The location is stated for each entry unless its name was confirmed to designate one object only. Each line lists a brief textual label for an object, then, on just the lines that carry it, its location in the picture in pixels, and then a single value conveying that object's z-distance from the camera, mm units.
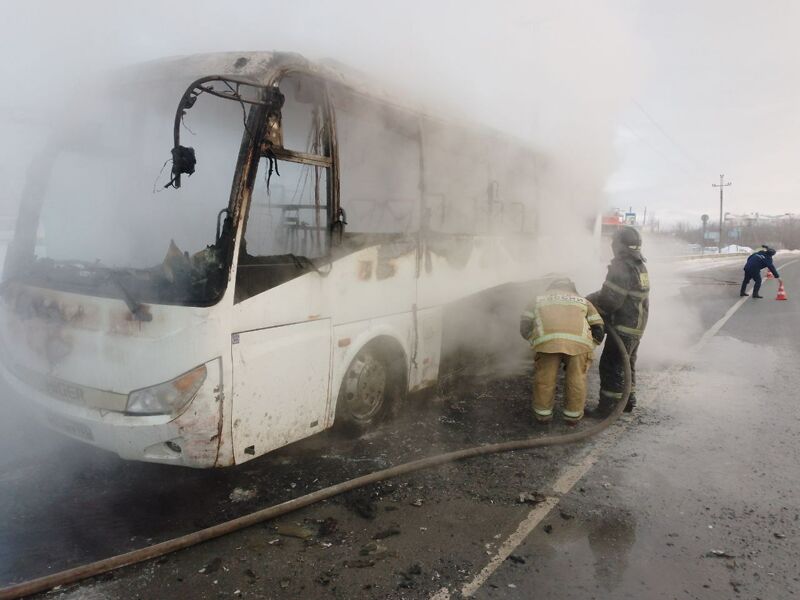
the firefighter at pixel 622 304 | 5191
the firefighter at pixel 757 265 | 14734
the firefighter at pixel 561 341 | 4688
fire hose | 2521
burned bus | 3041
